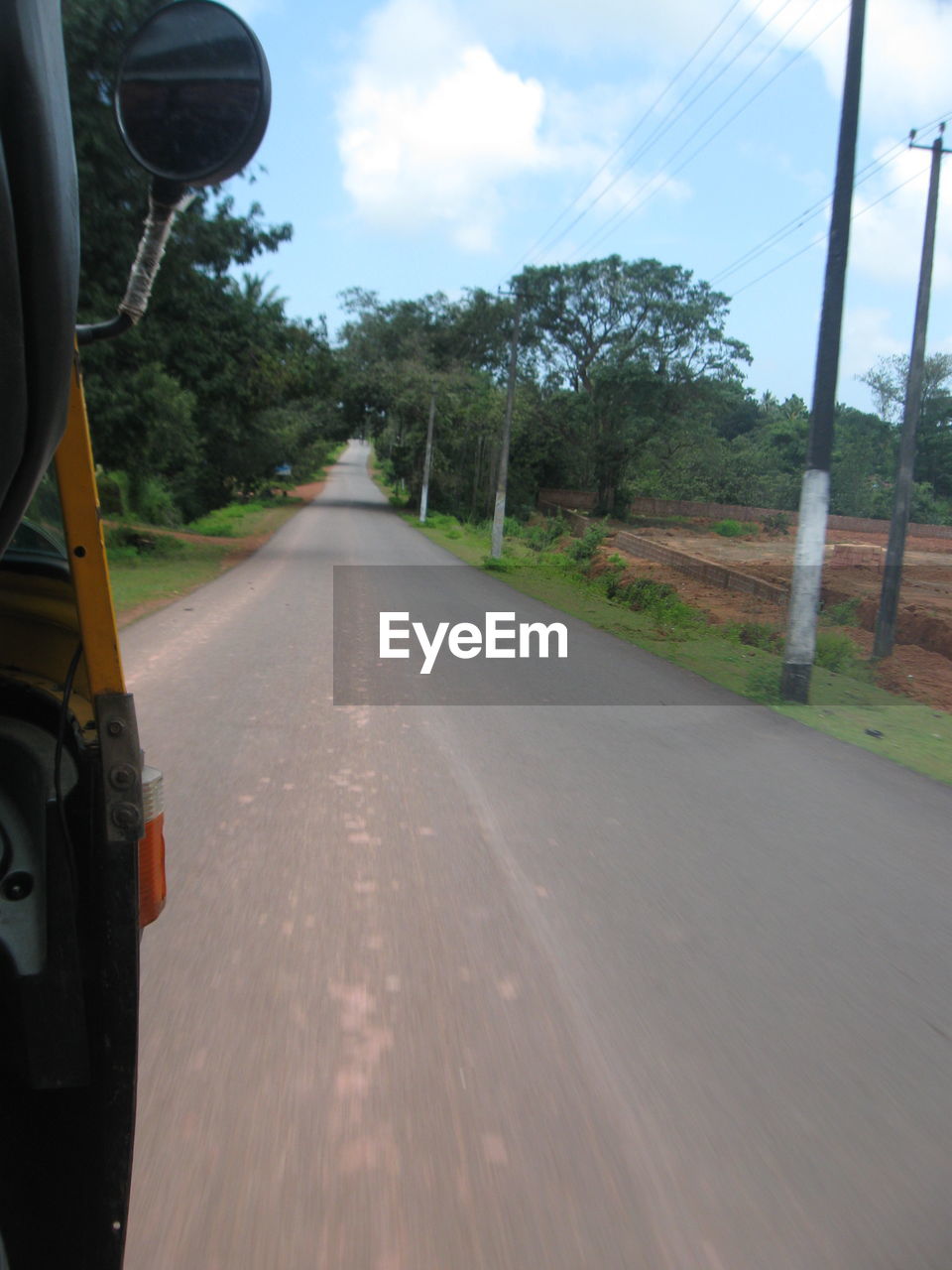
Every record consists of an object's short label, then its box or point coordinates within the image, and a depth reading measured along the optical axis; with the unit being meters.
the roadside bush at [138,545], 23.33
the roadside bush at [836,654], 12.78
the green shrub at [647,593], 17.75
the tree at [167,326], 14.34
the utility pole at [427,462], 45.50
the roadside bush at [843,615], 16.69
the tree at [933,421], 40.28
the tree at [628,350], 41.53
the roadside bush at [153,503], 31.34
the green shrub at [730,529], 34.88
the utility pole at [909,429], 13.59
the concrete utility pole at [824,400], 9.62
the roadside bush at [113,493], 27.06
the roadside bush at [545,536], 32.31
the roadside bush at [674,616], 15.42
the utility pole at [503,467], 25.36
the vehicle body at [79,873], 1.85
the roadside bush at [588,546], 25.07
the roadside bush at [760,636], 14.01
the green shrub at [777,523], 36.19
